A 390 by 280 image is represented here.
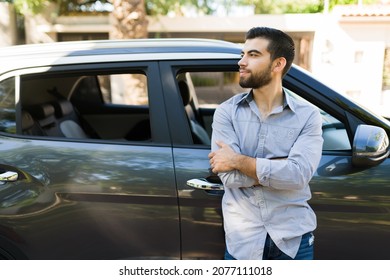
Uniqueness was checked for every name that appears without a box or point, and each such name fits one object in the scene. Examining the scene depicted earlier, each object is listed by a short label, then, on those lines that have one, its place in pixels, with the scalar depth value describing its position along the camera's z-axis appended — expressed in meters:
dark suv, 2.09
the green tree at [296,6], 13.82
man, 1.69
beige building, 11.41
